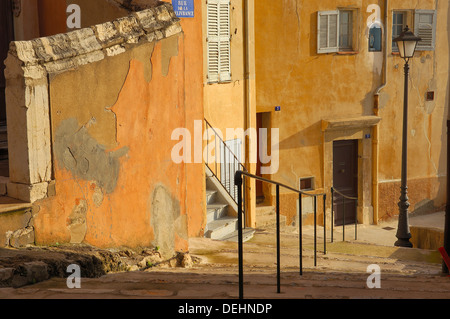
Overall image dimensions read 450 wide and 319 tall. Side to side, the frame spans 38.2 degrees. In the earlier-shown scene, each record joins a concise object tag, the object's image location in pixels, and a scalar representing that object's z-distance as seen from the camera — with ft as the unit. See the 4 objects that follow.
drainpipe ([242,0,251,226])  44.60
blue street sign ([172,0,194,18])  34.35
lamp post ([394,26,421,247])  40.34
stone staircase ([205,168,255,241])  36.45
